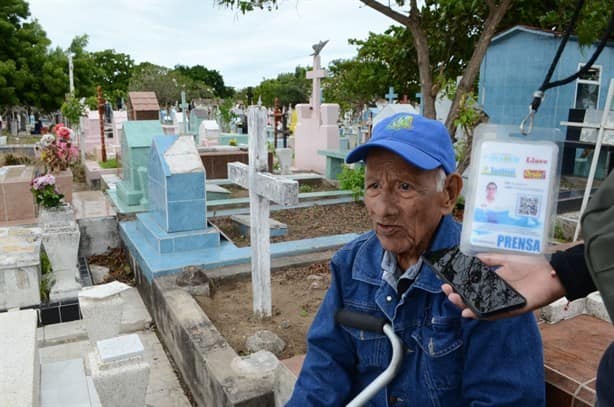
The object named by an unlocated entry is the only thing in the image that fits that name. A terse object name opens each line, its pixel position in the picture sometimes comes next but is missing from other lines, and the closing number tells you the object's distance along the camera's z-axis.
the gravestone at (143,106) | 11.67
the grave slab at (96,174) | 10.58
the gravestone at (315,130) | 11.94
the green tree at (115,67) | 47.34
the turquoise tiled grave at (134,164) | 7.57
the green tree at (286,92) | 55.88
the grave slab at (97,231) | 6.64
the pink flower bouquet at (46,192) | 5.27
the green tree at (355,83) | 20.60
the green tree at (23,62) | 24.95
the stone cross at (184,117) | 15.25
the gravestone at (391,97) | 13.04
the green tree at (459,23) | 4.92
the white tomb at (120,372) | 2.74
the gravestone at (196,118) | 19.64
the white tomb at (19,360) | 2.46
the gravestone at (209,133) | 15.62
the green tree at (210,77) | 68.88
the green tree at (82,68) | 28.20
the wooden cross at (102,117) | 13.00
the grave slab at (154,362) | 3.56
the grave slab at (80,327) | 4.57
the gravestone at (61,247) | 5.12
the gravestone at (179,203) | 5.28
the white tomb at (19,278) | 4.80
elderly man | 1.29
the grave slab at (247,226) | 6.26
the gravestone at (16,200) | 7.20
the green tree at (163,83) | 39.47
